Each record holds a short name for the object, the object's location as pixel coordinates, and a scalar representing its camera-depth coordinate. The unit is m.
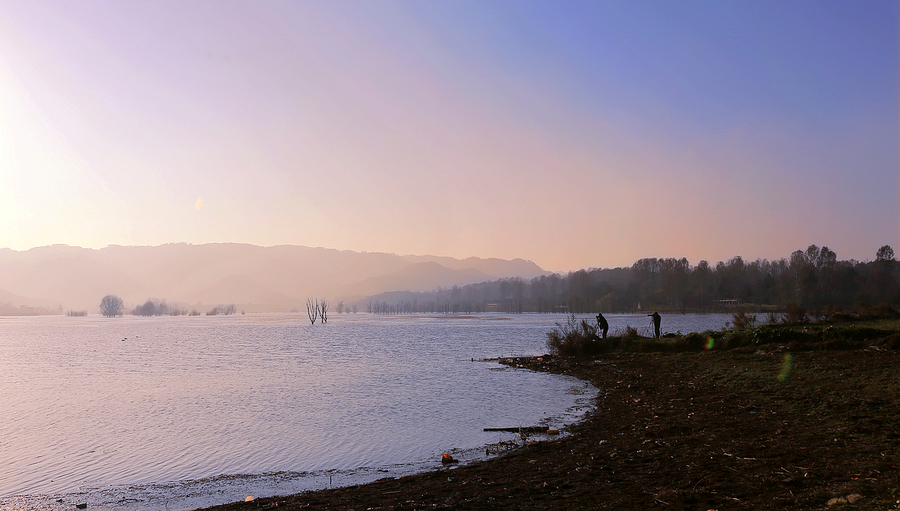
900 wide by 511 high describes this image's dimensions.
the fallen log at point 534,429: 15.69
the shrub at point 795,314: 32.17
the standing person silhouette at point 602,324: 38.30
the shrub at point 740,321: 35.56
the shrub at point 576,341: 38.09
